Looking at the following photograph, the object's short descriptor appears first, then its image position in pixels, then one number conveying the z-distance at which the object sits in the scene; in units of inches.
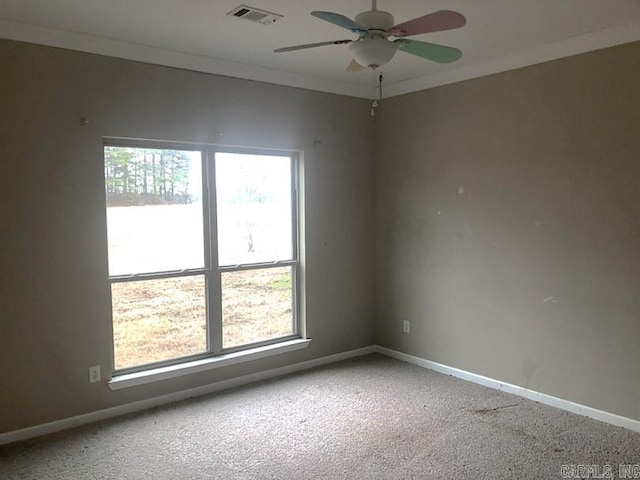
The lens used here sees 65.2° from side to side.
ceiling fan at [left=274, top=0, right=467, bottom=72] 83.6
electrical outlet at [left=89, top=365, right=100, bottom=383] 135.1
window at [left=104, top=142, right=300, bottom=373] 142.7
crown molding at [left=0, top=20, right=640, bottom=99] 122.9
